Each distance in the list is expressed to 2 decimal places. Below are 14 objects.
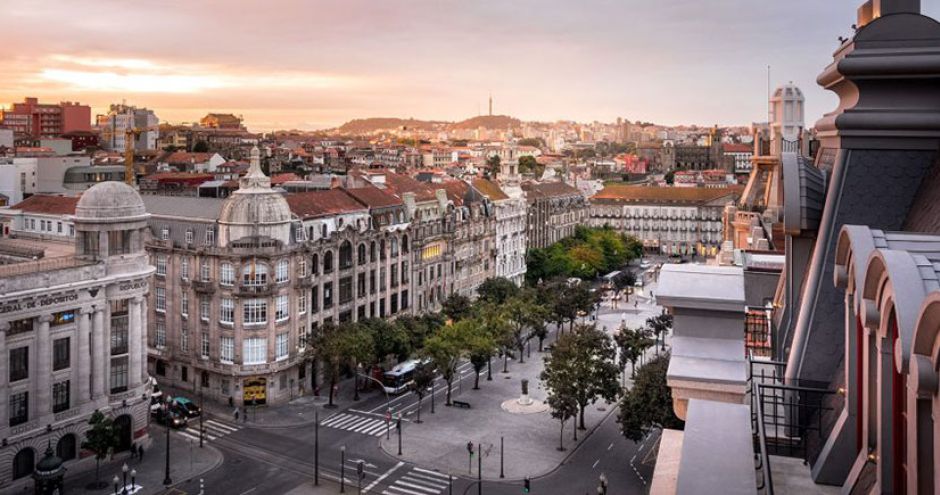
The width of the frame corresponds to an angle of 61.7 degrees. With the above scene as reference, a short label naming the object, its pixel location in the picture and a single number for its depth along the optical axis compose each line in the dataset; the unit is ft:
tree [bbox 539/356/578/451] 172.60
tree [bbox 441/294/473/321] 266.57
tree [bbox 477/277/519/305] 301.02
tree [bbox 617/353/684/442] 152.34
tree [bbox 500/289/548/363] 249.96
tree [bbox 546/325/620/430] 177.58
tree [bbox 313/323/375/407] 205.36
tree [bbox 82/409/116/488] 152.66
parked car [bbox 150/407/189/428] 189.47
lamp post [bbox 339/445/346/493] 152.97
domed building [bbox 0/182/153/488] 148.25
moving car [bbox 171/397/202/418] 196.44
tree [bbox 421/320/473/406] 202.90
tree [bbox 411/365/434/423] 197.77
